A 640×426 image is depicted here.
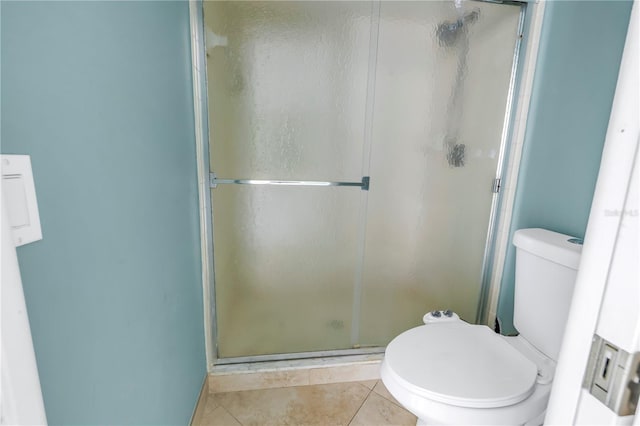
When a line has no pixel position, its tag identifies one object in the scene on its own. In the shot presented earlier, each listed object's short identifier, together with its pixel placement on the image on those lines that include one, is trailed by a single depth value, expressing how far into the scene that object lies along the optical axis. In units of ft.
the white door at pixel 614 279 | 0.91
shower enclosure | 4.26
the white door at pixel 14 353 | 0.92
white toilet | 2.81
